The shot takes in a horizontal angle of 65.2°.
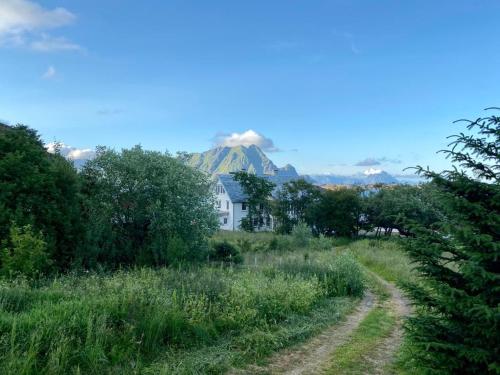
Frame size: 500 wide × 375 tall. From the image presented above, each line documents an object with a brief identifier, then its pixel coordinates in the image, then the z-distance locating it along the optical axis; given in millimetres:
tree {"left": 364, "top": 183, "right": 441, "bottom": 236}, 44312
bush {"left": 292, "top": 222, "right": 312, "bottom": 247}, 32781
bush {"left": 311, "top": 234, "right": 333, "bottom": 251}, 30750
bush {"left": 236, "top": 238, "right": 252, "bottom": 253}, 30547
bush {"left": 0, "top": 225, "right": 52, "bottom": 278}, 10172
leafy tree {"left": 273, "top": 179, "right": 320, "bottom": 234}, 52781
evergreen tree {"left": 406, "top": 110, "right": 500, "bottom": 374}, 5289
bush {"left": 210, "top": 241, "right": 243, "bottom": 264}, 21297
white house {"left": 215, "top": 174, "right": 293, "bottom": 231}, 64312
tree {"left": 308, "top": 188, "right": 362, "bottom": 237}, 46875
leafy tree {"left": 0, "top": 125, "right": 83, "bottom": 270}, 12031
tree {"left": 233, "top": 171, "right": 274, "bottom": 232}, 56531
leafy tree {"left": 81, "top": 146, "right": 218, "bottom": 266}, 17875
